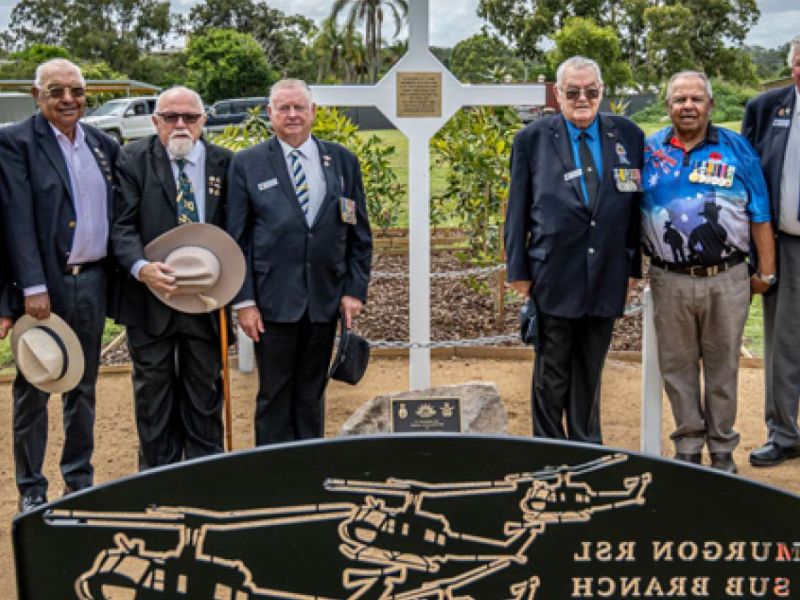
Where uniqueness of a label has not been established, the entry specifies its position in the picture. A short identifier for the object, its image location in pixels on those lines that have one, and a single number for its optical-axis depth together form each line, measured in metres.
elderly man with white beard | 4.18
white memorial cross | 5.57
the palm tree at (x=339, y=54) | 32.91
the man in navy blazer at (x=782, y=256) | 4.73
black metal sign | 1.91
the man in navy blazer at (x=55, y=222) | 4.11
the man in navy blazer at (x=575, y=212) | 4.32
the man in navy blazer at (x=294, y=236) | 4.24
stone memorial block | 5.02
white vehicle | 27.94
